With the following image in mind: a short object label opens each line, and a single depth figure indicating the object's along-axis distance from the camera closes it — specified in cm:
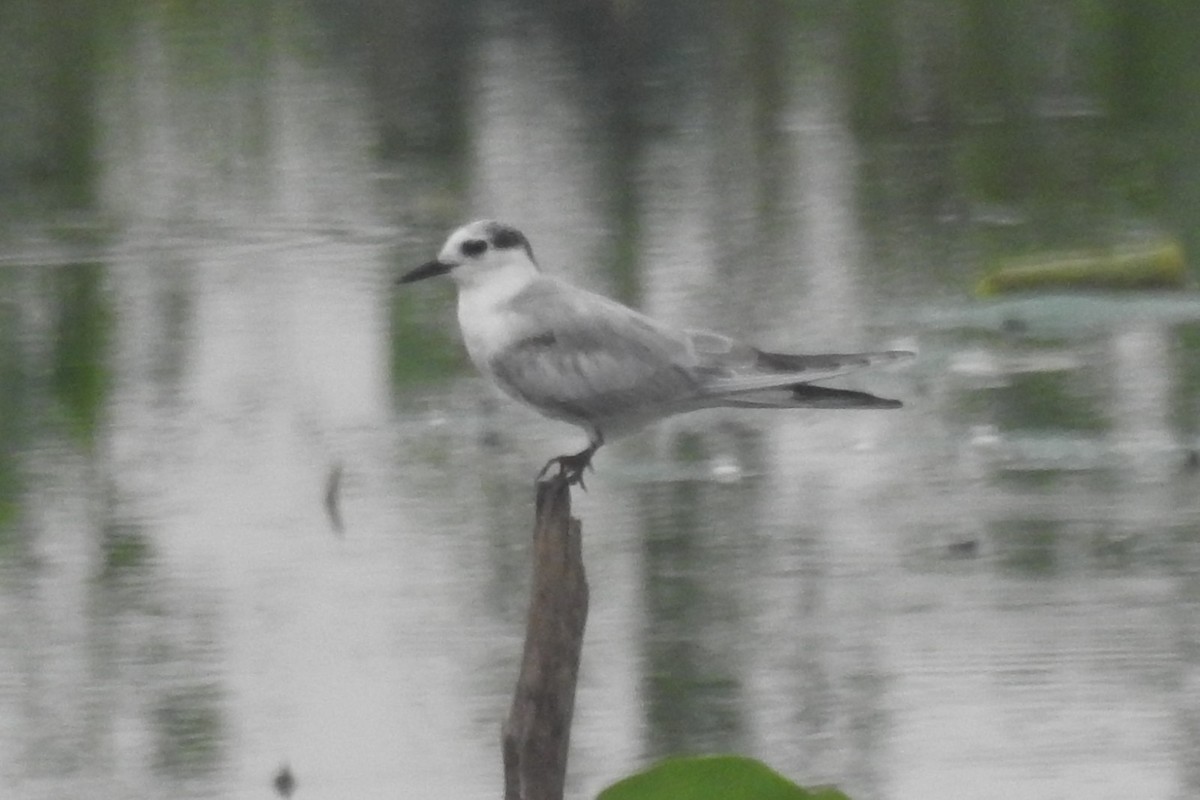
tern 1162
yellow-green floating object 2281
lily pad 770
